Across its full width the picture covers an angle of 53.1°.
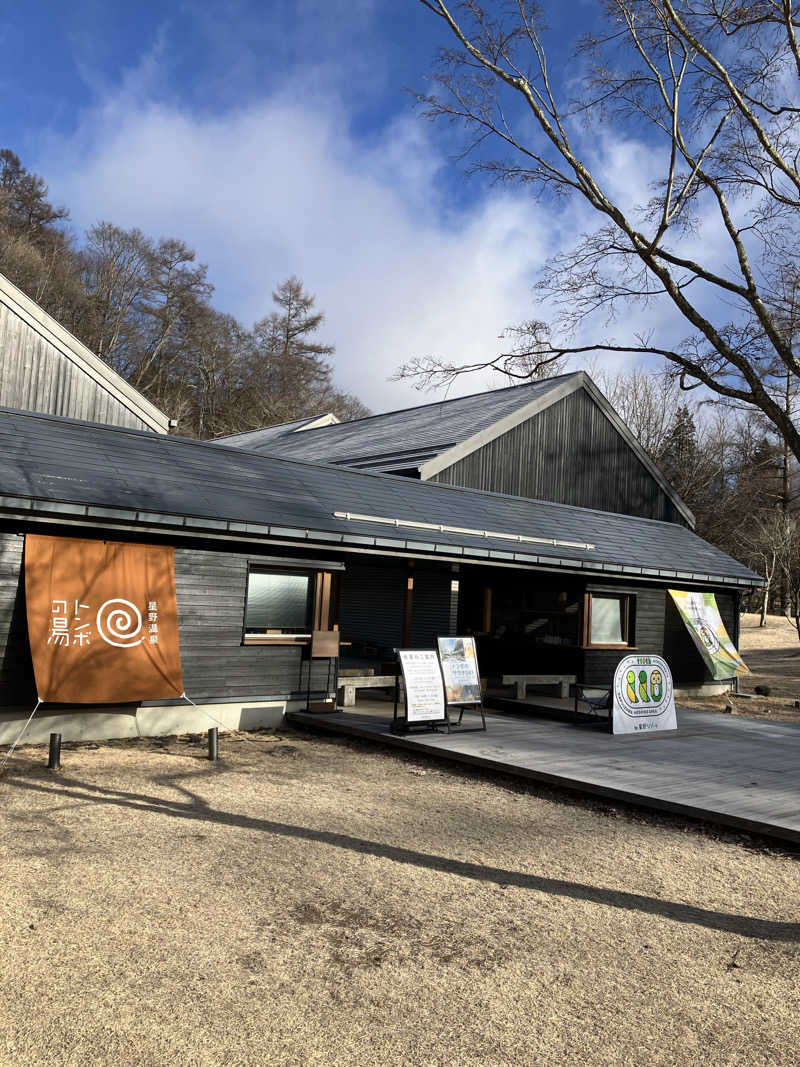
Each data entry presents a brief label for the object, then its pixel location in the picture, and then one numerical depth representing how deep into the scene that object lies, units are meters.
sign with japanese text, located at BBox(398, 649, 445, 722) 10.32
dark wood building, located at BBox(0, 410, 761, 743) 9.57
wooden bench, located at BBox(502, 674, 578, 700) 14.03
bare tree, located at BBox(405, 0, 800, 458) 15.20
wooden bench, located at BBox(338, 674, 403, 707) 12.61
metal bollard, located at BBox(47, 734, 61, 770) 8.14
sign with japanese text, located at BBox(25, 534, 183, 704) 9.11
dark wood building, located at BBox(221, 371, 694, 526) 19.23
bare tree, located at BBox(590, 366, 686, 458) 42.41
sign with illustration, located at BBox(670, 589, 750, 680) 17.53
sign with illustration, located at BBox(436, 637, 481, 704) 10.85
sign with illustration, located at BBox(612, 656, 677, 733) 11.14
